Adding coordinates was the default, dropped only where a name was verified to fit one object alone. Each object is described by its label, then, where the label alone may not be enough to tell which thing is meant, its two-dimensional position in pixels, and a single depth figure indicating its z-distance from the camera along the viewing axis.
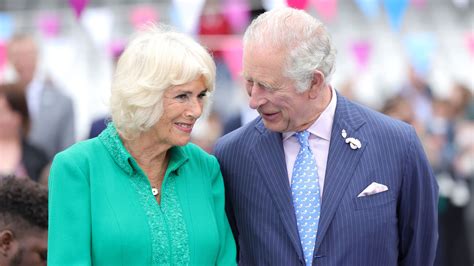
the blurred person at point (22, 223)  5.53
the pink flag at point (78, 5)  7.55
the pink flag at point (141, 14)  14.57
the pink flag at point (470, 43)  15.83
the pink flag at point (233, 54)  11.98
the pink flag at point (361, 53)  15.22
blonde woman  5.20
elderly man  5.59
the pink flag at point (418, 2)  15.63
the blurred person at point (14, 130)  9.37
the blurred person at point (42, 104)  10.18
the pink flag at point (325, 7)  11.07
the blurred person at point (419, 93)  13.45
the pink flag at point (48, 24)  16.19
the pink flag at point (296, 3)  7.52
